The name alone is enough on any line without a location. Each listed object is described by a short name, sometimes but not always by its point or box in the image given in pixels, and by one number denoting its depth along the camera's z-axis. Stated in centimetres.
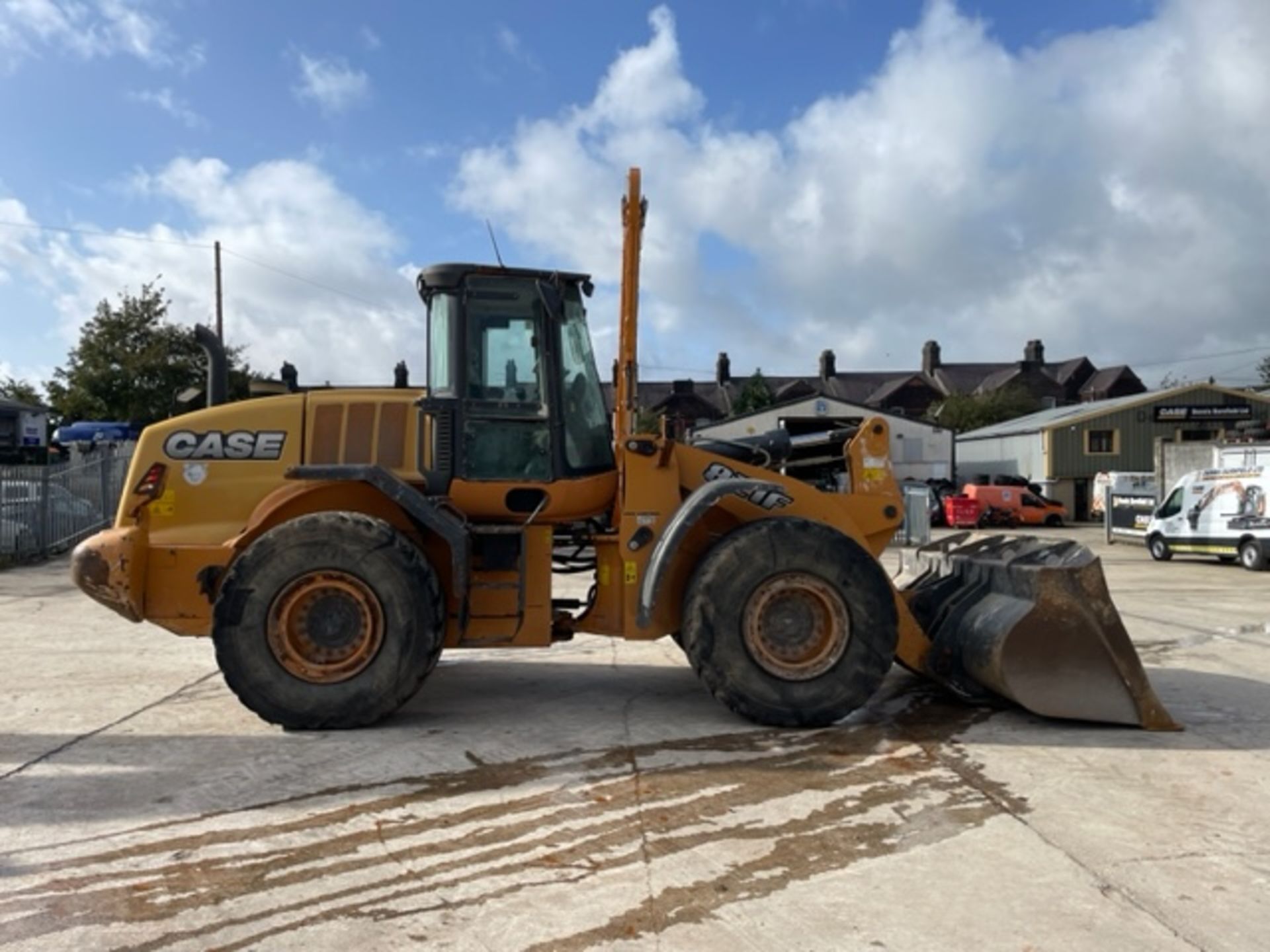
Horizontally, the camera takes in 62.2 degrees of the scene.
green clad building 4341
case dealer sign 4375
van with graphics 2073
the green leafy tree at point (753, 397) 6172
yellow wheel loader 646
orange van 3822
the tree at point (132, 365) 3781
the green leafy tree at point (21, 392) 5147
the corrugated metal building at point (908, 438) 4553
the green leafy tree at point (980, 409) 6141
